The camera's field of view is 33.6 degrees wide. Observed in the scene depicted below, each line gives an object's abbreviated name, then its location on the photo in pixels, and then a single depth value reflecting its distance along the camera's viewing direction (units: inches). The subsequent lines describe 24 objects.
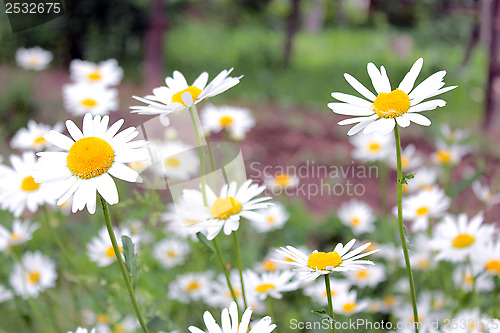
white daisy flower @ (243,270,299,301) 17.0
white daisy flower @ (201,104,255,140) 25.1
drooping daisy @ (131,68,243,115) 12.9
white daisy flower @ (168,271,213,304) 22.4
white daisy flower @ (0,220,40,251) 20.6
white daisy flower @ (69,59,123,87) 29.3
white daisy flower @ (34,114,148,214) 12.3
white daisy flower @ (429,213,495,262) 18.0
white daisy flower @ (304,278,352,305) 20.6
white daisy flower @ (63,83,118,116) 24.3
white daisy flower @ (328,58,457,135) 12.4
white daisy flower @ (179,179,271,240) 13.2
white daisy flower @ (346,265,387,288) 23.2
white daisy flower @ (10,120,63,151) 20.9
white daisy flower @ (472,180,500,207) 23.4
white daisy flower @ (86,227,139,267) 21.7
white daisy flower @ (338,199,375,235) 29.1
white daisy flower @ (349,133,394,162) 29.2
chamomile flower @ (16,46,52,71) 38.3
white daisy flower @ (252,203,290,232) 27.3
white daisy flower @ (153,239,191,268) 27.0
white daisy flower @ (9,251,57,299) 23.1
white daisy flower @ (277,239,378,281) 12.4
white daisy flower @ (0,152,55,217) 18.3
